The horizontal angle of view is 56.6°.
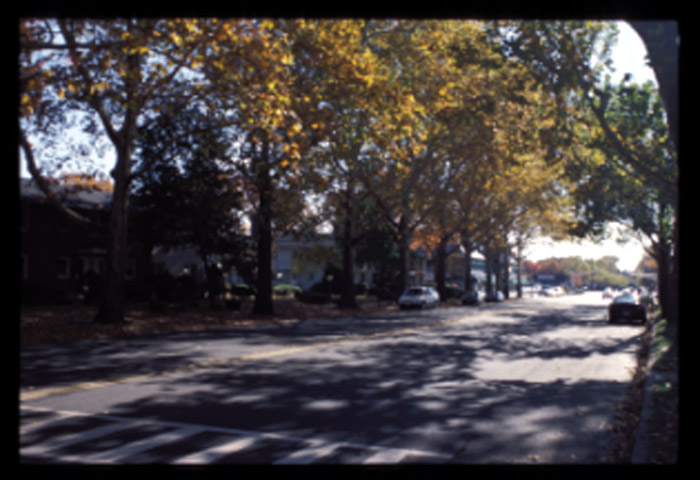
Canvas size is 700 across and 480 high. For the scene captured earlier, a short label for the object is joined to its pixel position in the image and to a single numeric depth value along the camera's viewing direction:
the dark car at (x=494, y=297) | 75.63
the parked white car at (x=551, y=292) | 118.69
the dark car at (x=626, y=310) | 33.31
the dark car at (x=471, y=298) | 61.03
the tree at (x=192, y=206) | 35.22
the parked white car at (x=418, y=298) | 46.28
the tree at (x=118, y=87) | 14.70
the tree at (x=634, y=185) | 17.70
